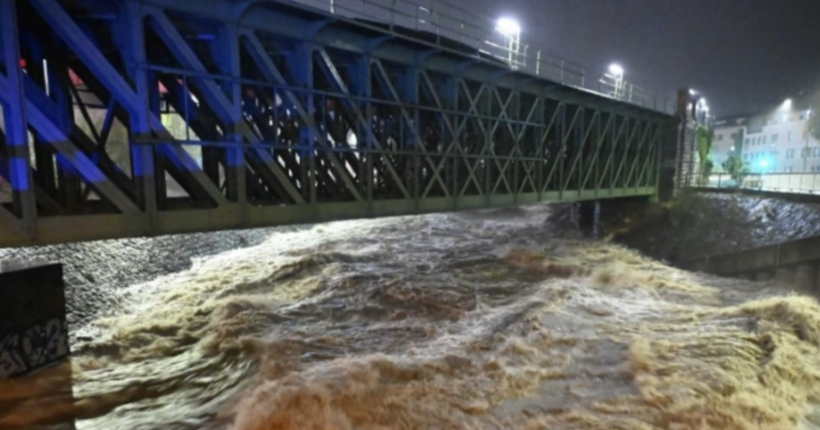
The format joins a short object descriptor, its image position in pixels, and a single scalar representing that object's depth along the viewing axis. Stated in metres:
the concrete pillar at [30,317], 6.46
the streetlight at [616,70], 25.37
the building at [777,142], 54.47
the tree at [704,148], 29.99
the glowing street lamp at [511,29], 17.34
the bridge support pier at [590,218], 24.47
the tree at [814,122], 50.41
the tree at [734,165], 39.72
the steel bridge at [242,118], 6.73
